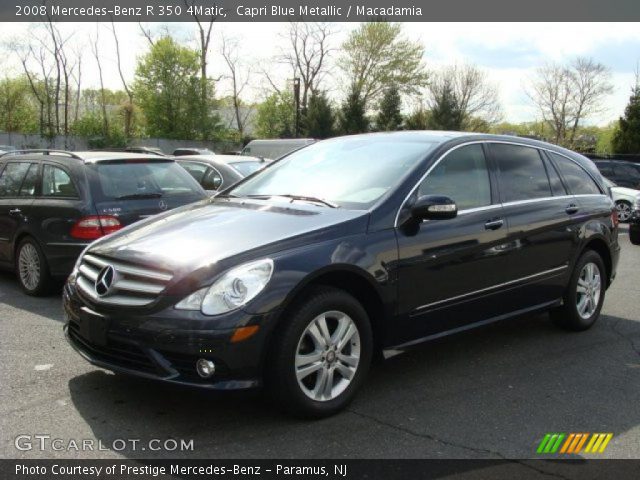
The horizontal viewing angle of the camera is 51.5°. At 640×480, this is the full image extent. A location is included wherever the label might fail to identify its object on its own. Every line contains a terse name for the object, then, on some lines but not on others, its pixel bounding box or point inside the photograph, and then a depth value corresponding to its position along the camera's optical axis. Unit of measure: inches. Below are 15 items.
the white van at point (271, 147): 809.5
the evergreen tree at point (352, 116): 1831.9
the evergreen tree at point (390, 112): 1881.2
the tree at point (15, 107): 1861.5
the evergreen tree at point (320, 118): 1777.8
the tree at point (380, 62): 2113.7
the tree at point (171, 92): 1927.9
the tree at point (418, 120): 1983.0
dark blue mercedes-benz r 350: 137.5
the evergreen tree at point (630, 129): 1414.9
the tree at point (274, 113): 2389.5
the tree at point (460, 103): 1937.7
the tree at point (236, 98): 2301.9
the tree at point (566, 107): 2089.1
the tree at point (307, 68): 2226.9
